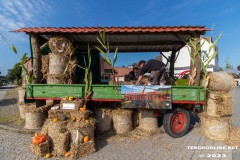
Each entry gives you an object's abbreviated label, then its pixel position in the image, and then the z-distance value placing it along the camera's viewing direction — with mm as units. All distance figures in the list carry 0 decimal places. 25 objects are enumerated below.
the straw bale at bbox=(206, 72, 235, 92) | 4707
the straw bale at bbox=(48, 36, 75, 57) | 5232
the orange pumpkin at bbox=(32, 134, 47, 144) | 3707
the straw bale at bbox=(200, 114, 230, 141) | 4477
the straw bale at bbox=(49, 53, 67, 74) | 5184
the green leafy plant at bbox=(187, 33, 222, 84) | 4727
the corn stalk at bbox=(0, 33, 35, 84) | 5051
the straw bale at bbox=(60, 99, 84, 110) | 4496
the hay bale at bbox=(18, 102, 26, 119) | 6452
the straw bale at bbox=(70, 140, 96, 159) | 3586
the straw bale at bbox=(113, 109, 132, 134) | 4885
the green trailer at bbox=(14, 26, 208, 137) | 4633
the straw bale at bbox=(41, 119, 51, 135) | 4029
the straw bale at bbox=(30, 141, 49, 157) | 3631
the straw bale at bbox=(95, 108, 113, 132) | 4996
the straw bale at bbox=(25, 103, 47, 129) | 5219
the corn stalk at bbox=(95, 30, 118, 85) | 4684
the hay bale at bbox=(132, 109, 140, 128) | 5293
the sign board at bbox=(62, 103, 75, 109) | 4496
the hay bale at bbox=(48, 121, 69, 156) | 3747
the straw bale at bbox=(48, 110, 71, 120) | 4328
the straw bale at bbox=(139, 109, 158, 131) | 5008
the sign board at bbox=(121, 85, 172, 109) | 4480
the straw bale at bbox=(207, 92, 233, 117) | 4488
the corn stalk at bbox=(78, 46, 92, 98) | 4734
